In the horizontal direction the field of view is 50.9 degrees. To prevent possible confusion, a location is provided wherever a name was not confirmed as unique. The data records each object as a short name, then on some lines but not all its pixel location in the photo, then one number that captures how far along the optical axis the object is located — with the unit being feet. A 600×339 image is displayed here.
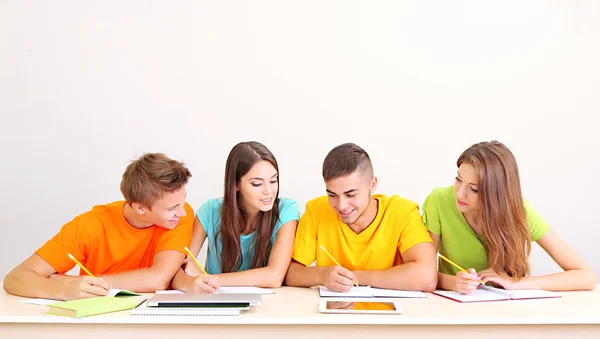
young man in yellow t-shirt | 7.06
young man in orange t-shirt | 6.99
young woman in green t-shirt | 7.00
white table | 5.28
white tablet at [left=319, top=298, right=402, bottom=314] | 5.44
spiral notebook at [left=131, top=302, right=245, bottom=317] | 5.39
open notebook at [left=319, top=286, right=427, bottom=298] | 6.42
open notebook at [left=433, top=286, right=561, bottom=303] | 6.30
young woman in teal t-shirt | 7.62
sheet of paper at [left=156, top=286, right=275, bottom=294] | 6.60
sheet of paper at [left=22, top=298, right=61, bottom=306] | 6.10
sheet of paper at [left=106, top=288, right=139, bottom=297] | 6.27
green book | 5.37
